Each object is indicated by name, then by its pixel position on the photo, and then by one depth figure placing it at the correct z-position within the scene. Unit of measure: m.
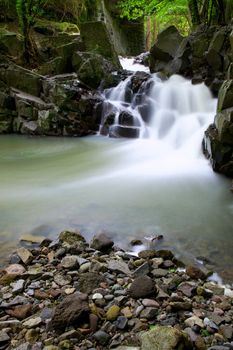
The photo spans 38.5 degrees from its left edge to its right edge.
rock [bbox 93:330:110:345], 2.06
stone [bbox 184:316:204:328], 2.21
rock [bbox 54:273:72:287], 2.71
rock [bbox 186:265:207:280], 2.92
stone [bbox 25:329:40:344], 2.05
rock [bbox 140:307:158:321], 2.29
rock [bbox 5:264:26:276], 2.86
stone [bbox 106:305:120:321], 2.27
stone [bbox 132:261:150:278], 2.89
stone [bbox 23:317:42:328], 2.18
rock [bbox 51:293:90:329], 2.13
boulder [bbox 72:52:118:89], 11.50
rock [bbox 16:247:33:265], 3.10
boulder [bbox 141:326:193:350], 1.86
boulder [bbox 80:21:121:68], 13.79
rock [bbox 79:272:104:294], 2.61
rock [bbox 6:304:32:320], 2.28
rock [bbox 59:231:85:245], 3.51
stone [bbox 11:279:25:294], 2.60
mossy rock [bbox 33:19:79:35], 15.85
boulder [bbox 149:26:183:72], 12.25
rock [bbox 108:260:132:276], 2.94
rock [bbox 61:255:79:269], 2.97
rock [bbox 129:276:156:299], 2.53
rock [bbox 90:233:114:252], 3.42
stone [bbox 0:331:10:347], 2.03
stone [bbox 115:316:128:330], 2.19
